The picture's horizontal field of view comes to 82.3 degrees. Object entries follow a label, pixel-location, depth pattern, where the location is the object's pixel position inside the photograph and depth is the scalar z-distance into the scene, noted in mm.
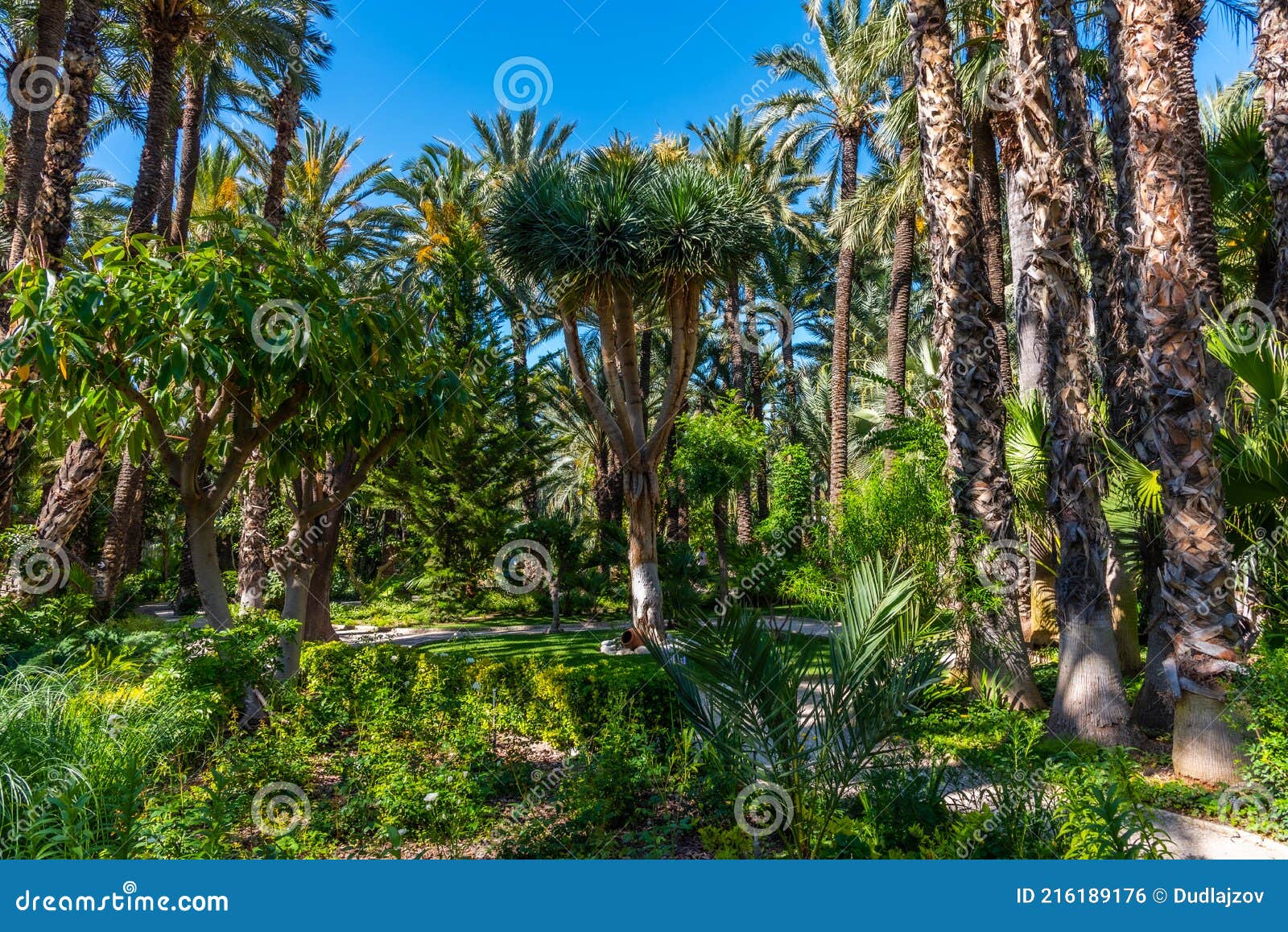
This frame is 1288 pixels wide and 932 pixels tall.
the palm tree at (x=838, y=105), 20641
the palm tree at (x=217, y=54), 13992
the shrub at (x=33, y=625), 7398
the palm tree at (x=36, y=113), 9984
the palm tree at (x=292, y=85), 14922
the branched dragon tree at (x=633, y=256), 11508
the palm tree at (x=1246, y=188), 9109
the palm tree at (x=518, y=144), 26539
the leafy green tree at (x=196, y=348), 5074
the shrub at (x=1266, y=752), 4914
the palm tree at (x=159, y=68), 12156
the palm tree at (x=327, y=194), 23359
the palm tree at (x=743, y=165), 24938
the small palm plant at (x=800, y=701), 4133
